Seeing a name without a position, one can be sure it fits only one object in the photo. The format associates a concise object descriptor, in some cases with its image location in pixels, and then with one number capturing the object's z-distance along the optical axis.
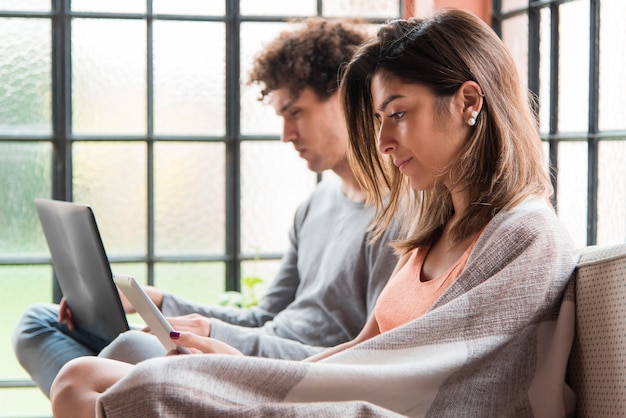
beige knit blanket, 1.71
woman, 1.74
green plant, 3.35
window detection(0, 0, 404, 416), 3.38
